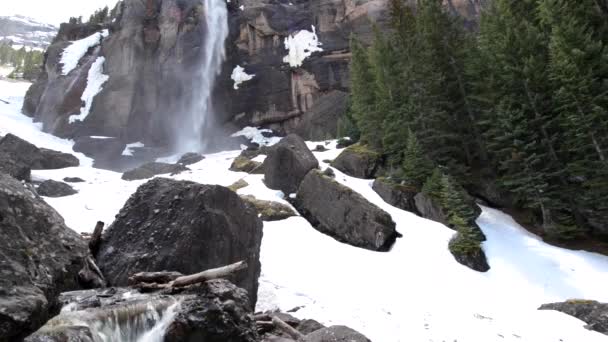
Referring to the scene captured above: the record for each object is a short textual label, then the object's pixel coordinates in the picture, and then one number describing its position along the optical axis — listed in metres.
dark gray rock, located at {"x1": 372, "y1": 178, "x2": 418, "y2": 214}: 21.50
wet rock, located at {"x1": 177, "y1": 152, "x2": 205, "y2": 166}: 40.21
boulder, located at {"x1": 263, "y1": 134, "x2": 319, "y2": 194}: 22.42
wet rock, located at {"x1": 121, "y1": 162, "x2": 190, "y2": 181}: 31.67
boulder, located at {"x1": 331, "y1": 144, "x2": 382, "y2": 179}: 26.61
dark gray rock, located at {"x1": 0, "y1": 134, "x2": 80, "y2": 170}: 31.98
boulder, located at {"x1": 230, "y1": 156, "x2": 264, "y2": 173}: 27.53
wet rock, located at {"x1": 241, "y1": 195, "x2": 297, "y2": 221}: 18.39
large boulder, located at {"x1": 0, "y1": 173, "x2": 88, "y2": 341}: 4.23
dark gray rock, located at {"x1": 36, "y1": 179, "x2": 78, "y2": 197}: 21.20
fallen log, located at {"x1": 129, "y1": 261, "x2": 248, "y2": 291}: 6.78
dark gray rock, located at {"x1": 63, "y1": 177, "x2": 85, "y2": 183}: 28.07
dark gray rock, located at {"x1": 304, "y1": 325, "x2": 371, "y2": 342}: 7.68
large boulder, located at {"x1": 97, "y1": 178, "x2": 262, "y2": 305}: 8.71
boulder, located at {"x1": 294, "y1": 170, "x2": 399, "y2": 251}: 17.16
